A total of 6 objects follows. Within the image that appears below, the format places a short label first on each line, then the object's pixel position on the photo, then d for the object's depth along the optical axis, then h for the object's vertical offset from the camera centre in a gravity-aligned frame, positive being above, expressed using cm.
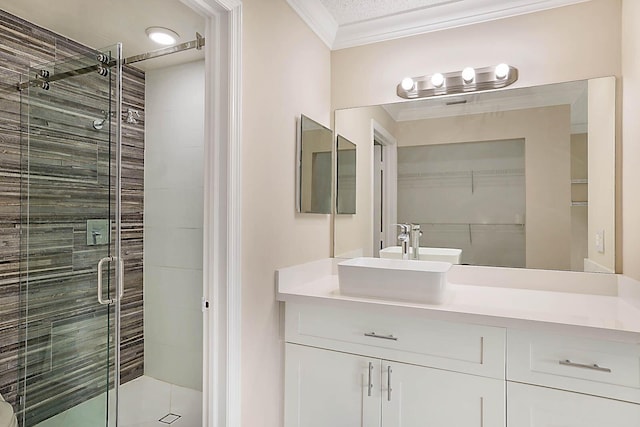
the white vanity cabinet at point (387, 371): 152 -68
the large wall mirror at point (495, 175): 189 +21
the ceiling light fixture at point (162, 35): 218 +105
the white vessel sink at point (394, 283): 166 -31
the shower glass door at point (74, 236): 164 -10
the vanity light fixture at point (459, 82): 203 +73
